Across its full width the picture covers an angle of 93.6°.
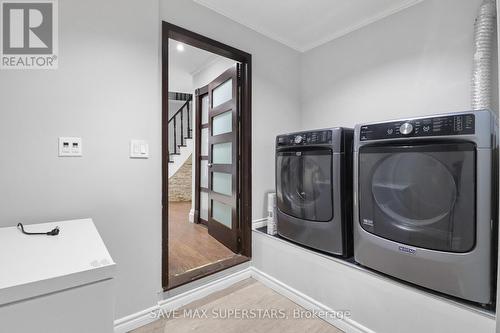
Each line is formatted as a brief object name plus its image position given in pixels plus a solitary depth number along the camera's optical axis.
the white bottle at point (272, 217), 2.24
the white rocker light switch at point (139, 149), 1.60
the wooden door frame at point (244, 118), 1.92
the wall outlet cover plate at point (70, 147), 1.38
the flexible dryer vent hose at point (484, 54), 1.53
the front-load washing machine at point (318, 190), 1.68
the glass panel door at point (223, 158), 2.46
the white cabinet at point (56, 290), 0.60
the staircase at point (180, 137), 6.23
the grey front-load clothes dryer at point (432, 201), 1.10
